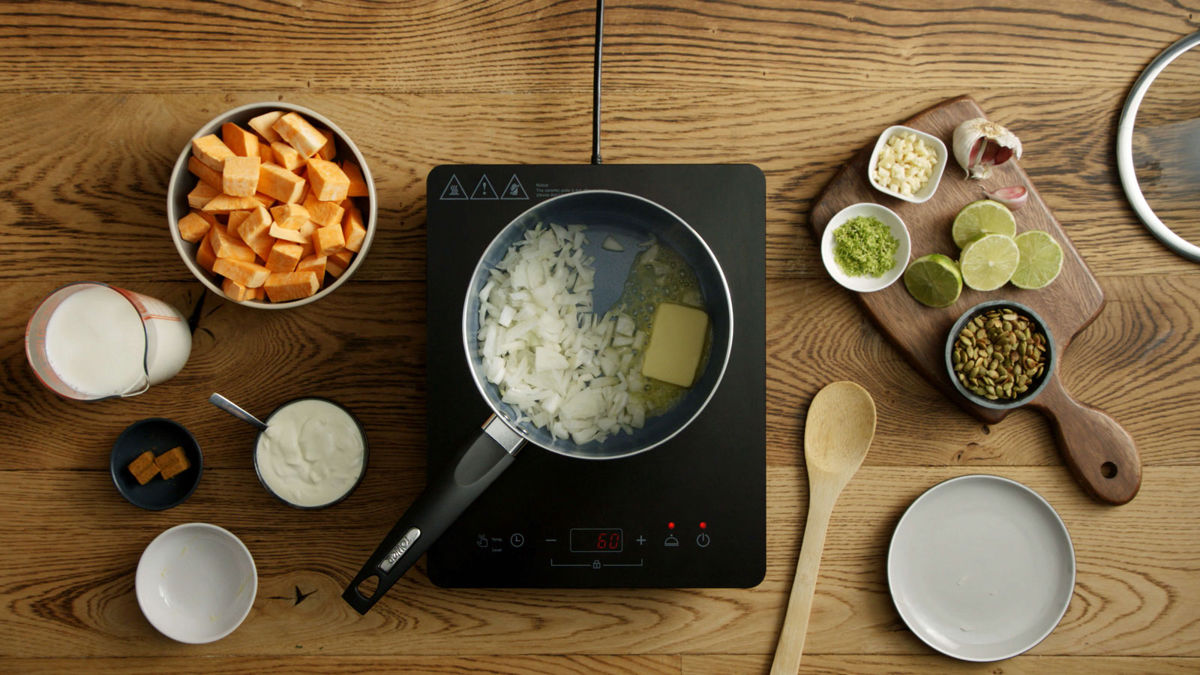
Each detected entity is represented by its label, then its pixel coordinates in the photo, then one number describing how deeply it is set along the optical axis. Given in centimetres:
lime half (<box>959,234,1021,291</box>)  104
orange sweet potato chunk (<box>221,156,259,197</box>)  95
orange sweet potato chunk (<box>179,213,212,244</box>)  99
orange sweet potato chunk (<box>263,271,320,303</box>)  98
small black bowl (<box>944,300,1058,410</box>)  104
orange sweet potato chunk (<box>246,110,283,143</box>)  99
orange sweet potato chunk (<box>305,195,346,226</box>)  98
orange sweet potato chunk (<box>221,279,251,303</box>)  98
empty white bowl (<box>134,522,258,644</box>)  106
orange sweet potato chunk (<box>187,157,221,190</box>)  99
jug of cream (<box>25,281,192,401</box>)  99
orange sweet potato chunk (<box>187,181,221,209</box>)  99
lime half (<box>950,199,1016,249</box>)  106
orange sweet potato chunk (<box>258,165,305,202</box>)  97
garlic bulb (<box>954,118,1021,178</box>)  105
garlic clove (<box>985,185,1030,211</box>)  108
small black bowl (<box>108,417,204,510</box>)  107
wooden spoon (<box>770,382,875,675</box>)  108
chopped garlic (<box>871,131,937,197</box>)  108
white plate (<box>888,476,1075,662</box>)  110
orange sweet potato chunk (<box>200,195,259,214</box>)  97
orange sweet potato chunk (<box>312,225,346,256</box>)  97
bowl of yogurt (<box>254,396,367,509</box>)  104
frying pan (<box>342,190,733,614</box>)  83
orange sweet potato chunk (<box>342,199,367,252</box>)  100
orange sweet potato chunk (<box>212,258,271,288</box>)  97
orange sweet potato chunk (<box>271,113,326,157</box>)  98
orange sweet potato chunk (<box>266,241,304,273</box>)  97
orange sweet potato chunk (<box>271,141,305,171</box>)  98
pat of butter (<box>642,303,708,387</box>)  86
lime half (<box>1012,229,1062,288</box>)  106
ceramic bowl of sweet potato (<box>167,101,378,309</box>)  97
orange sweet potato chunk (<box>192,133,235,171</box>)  96
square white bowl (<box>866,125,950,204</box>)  107
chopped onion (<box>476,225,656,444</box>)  86
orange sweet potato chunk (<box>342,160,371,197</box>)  101
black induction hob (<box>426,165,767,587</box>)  99
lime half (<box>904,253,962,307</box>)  104
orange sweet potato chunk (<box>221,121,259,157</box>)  98
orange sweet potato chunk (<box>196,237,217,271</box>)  100
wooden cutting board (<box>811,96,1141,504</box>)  108
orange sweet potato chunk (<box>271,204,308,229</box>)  96
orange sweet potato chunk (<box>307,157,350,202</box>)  97
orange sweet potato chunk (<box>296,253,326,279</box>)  99
